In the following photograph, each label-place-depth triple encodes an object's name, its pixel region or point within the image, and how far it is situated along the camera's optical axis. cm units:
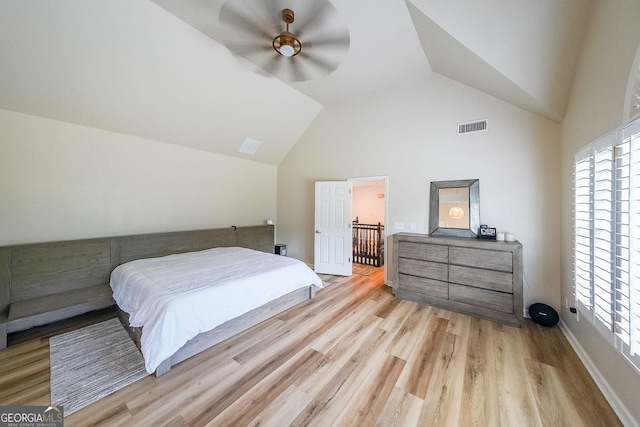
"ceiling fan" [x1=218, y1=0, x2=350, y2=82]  175
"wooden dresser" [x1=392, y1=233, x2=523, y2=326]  287
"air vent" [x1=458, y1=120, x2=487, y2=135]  338
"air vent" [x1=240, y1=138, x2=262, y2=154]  488
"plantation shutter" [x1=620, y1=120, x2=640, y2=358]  138
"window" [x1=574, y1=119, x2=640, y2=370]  140
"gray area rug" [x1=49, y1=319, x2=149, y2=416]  177
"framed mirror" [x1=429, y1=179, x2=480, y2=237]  344
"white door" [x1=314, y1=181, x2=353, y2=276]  477
